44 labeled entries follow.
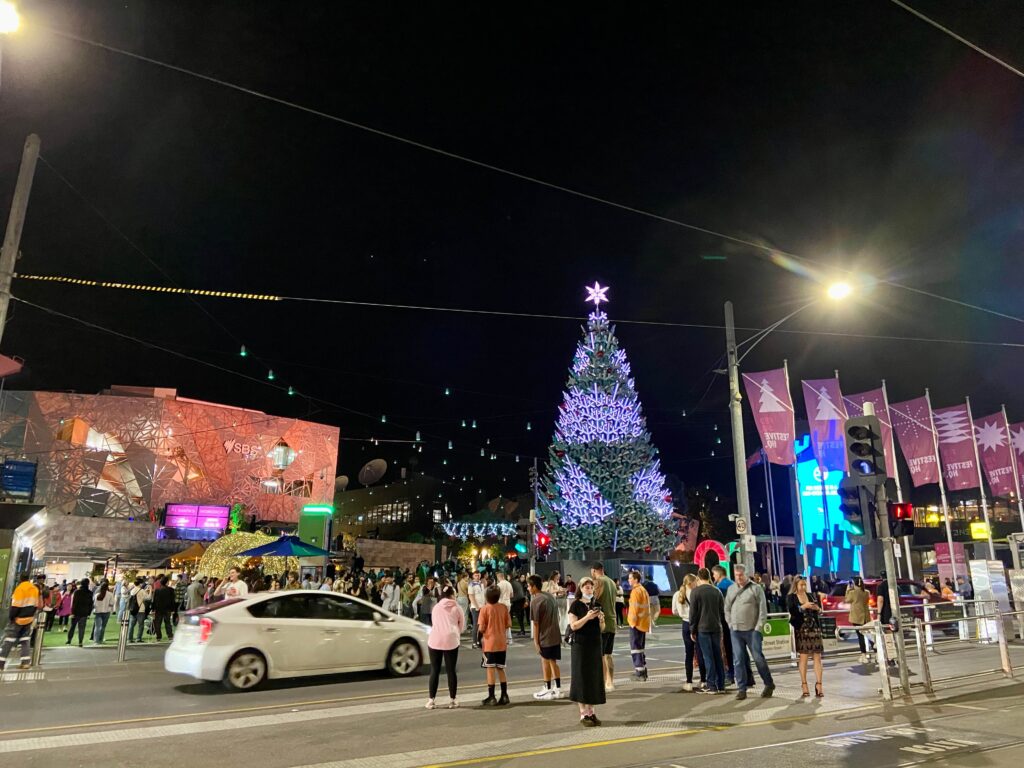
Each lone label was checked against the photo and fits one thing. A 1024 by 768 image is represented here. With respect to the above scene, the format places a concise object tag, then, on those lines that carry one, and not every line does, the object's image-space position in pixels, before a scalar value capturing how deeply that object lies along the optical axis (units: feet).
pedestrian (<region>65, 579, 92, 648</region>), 58.80
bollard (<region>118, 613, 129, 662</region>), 49.32
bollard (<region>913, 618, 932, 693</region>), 31.17
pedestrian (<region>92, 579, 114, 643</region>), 61.52
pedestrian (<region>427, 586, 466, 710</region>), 29.12
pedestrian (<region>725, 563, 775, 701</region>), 31.60
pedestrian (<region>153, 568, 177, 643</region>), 63.23
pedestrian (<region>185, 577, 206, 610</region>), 63.93
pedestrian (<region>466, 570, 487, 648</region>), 59.31
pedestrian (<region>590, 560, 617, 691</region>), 33.91
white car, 33.96
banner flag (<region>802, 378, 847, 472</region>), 98.37
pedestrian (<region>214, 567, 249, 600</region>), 54.29
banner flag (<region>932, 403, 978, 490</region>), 96.84
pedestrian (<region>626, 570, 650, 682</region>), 36.29
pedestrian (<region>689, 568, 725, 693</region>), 32.30
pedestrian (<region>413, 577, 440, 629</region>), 59.93
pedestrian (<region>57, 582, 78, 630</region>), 73.05
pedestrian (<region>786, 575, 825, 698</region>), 31.55
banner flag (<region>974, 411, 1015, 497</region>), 97.40
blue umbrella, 76.69
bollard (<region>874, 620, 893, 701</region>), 30.25
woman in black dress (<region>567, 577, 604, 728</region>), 25.34
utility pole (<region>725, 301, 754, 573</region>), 53.46
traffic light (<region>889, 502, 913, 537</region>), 33.12
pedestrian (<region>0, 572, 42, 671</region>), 44.34
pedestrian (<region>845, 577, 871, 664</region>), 44.57
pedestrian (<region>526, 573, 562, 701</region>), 30.91
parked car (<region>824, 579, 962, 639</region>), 59.87
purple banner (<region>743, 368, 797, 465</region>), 80.59
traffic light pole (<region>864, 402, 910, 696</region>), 31.24
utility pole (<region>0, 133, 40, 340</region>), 40.75
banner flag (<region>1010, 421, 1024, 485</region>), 101.79
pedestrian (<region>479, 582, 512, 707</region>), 29.50
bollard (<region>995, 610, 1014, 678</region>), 36.14
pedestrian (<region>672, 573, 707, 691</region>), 33.68
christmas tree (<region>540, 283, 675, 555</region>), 97.86
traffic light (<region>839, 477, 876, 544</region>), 33.45
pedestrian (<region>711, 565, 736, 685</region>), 35.85
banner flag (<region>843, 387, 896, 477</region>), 96.27
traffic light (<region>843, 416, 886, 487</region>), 32.94
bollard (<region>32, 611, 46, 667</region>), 45.68
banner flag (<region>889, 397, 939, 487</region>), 96.94
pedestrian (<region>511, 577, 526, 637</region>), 65.72
